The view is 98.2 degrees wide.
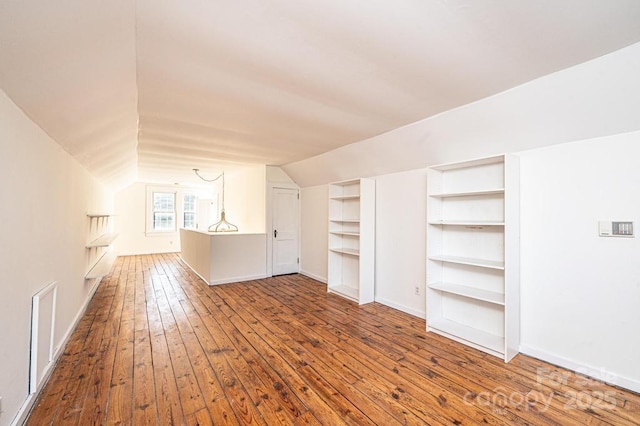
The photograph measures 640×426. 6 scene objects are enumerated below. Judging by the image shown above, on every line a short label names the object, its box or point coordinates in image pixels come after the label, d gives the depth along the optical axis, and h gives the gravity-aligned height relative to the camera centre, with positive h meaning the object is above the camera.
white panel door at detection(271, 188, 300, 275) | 5.95 -0.37
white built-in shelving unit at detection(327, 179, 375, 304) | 4.24 -0.45
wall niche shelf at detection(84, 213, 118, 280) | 4.12 -0.50
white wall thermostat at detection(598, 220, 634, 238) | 2.15 -0.11
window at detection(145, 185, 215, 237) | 9.26 +0.16
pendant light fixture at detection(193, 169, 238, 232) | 6.60 -0.31
